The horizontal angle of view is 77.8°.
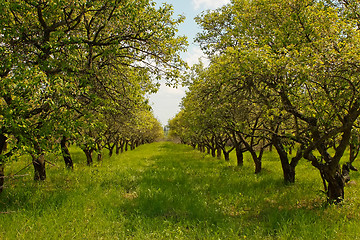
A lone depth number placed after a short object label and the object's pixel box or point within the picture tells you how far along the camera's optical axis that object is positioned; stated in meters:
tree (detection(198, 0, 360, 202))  6.92
